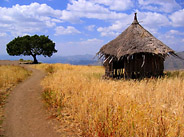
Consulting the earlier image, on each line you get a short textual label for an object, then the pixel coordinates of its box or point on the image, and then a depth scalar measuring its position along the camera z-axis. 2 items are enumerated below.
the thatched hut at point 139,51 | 9.78
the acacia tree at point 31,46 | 38.12
